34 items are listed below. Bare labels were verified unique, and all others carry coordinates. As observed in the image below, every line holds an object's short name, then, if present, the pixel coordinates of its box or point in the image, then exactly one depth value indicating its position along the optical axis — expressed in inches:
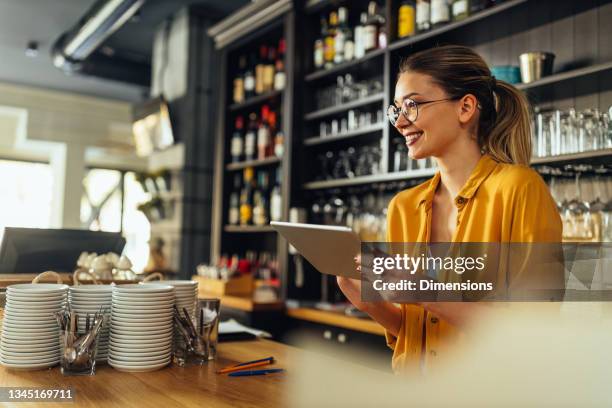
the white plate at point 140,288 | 46.9
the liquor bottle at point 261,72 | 146.4
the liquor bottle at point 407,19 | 106.7
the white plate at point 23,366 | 45.1
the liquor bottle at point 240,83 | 153.8
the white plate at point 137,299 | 46.6
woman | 48.8
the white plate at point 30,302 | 45.2
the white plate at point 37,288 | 45.8
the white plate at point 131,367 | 46.1
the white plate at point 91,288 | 47.7
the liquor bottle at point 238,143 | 153.9
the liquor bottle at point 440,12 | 98.8
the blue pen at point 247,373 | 46.0
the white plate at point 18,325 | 45.0
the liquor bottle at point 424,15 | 102.8
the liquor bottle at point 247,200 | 149.1
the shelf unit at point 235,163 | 143.3
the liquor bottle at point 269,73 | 144.1
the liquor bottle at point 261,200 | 143.0
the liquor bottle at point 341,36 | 122.1
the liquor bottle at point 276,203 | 134.3
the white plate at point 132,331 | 46.5
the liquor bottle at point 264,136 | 143.9
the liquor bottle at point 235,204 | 154.0
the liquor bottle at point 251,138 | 149.3
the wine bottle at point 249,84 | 150.5
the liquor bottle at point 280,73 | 136.0
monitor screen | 67.8
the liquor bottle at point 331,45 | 124.9
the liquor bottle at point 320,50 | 128.4
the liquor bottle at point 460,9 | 95.5
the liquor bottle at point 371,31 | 114.4
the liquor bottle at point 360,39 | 116.9
